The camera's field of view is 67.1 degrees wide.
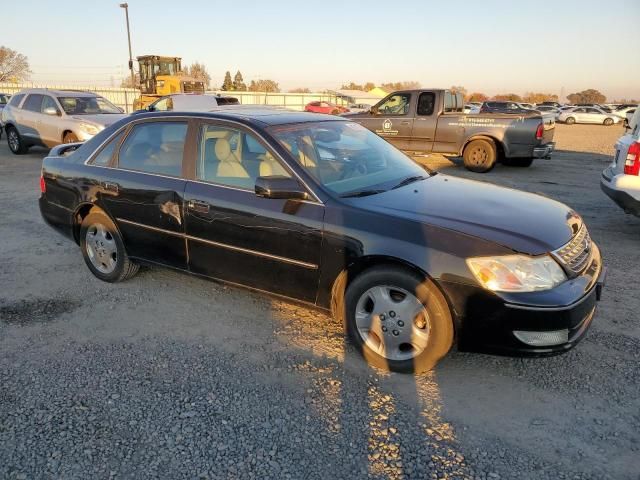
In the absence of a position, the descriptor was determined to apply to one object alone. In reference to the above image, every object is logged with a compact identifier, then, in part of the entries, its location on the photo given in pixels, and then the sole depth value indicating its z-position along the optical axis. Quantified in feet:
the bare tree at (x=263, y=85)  279.28
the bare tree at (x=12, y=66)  176.35
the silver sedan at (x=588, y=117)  123.54
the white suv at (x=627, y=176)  17.76
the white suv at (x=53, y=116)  36.94
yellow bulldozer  77.05
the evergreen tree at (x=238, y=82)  296.30
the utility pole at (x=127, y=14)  112.68
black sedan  9.09
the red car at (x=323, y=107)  94.70
